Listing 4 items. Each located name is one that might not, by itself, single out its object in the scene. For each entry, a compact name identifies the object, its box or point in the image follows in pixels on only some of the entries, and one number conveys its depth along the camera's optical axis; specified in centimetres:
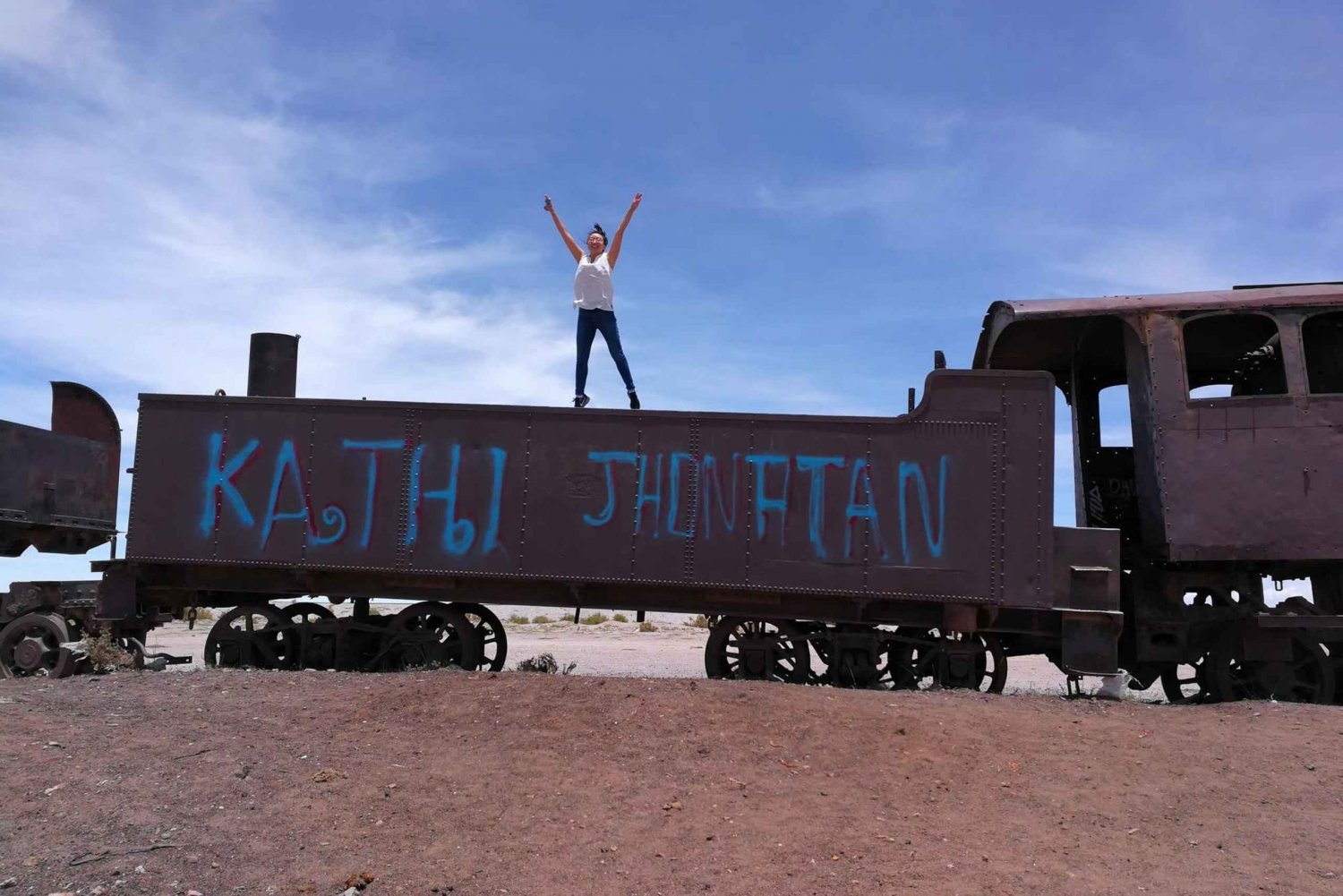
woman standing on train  995
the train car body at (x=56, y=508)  946
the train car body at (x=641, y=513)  883
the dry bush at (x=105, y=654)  937
